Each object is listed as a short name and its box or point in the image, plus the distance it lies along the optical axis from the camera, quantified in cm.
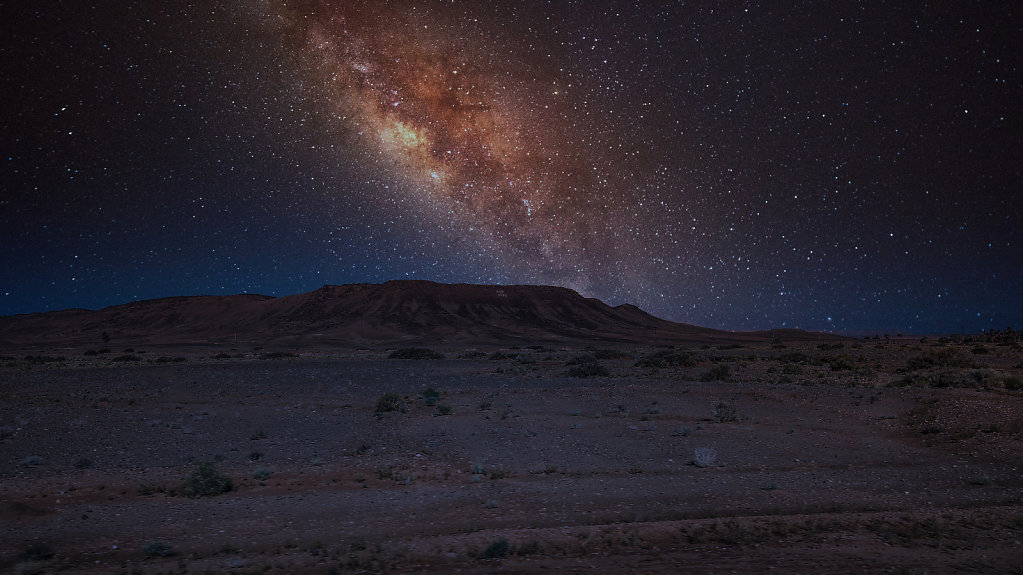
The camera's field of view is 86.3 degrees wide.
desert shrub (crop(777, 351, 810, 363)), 3823
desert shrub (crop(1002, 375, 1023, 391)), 2175
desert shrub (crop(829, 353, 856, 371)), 3134
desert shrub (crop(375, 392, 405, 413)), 1809
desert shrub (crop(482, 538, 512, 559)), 695
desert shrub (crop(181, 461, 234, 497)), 967
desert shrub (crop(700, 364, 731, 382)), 2727
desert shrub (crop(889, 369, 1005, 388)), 2298
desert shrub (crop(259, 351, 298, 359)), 4867
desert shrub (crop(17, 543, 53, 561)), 681
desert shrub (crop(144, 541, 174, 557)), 700
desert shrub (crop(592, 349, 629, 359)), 4488
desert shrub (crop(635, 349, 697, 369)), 3578
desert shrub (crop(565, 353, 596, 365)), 3692
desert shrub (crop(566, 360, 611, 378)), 3011
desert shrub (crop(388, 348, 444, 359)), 4725
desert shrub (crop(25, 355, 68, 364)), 4594
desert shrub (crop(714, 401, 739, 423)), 1670
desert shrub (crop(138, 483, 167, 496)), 979
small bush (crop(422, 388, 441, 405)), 1975
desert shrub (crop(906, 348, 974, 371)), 3130
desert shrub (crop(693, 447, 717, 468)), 1162
